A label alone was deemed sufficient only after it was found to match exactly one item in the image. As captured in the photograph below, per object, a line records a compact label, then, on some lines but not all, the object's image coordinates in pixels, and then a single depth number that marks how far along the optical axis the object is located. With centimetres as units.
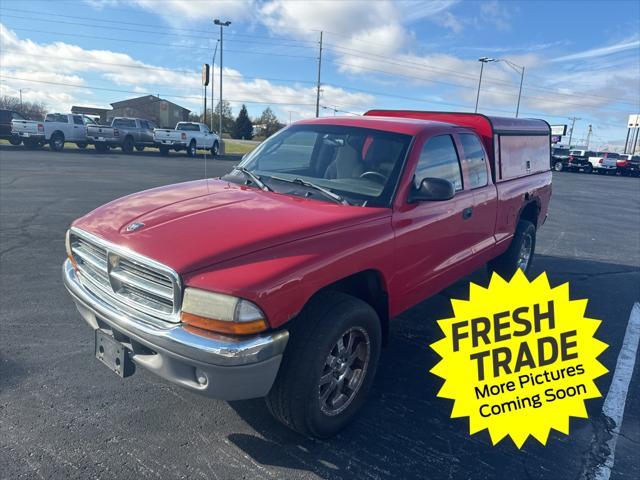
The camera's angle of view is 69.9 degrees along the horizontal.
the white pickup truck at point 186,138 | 2555
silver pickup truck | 2439
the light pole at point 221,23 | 3416
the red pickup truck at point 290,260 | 226
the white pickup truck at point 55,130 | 2270
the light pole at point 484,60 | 3930
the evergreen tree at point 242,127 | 7138
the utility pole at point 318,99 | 4267
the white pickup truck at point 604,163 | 3562
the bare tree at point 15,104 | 7002
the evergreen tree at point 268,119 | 8706
